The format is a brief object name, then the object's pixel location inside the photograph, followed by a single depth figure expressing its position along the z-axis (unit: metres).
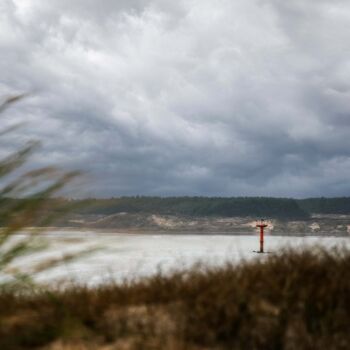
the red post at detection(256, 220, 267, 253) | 54.89
